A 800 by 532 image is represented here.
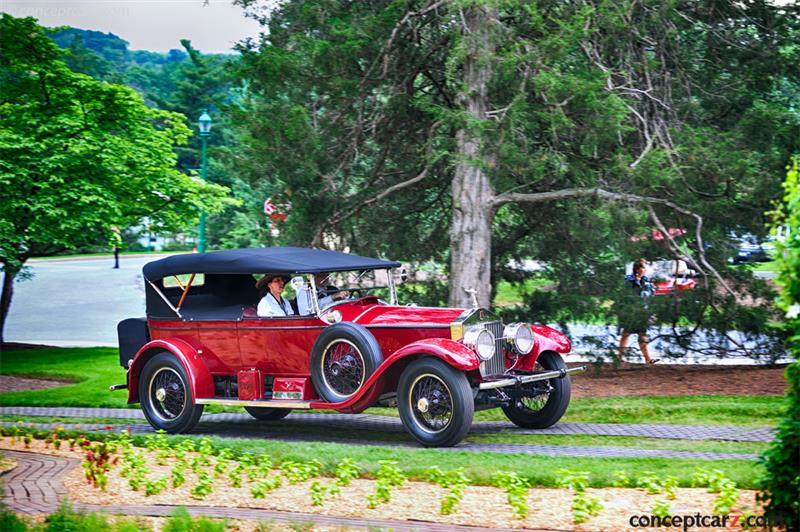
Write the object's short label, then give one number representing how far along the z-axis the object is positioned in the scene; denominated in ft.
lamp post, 73.77
